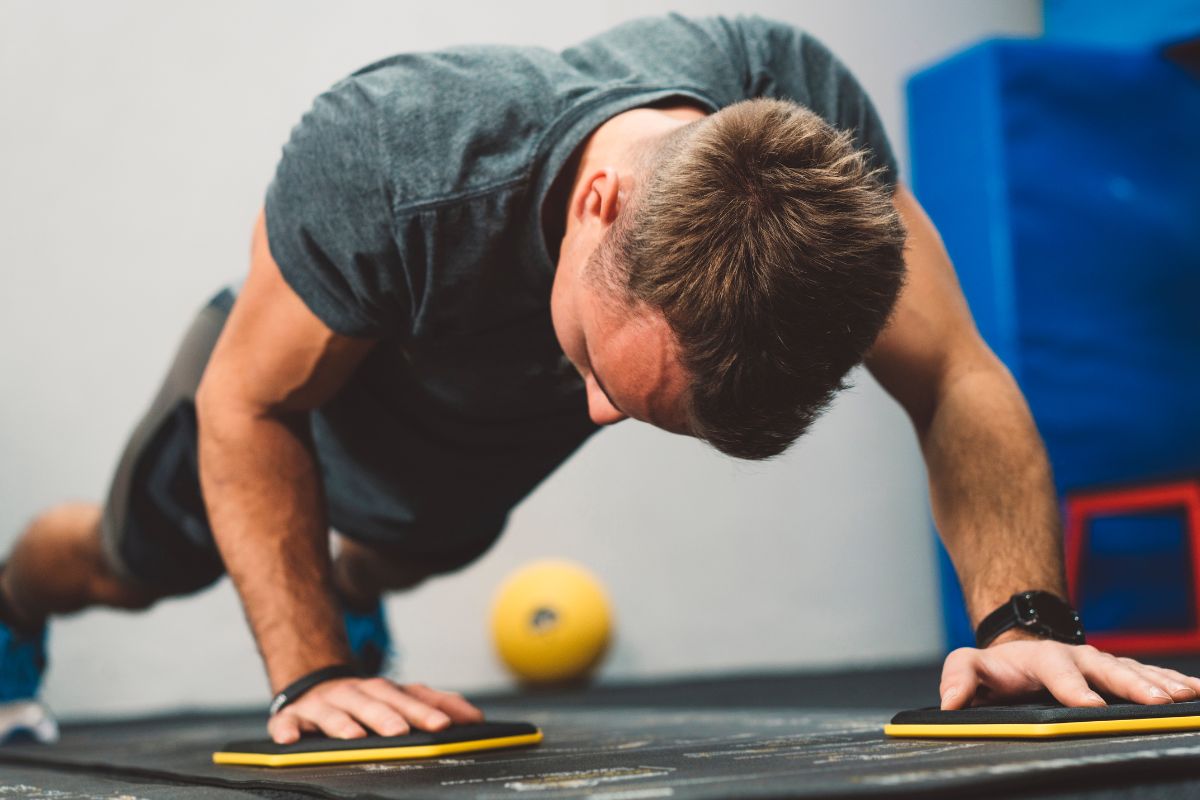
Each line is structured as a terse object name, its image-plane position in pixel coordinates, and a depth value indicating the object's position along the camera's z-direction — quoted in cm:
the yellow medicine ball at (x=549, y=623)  319
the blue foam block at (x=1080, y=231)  356
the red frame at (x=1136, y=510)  315
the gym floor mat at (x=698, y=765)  73
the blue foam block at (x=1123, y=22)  382
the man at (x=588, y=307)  98
